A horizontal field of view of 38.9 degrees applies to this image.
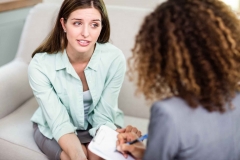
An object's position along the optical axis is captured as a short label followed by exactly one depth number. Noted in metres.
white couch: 1.53
